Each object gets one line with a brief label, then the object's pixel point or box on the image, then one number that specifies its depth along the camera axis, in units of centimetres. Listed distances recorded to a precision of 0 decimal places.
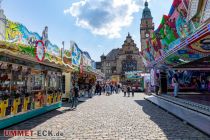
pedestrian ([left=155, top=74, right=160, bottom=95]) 1581
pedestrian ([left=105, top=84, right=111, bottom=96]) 2081
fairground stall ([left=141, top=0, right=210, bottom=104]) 567
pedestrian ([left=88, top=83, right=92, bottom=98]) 1646
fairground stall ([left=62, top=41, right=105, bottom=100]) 1249
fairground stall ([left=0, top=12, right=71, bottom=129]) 530
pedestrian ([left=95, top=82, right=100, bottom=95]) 2091
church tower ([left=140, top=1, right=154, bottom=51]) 5416
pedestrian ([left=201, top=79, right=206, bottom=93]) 1903
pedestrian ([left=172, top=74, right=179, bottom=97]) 1170
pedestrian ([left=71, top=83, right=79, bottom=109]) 959
